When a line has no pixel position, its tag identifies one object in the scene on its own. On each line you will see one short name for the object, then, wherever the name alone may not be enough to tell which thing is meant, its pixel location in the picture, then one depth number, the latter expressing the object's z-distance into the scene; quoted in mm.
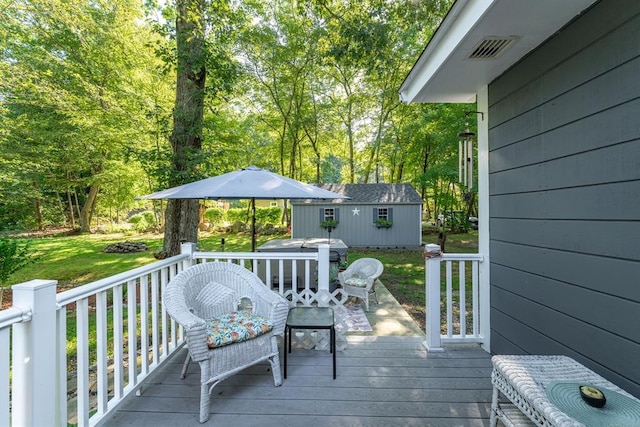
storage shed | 13250
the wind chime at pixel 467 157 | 3307
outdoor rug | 3177
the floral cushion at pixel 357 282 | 5208
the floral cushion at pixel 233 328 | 2189
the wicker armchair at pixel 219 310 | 2092
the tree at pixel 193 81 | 5117
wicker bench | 1391
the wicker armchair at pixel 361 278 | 5176
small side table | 2588
